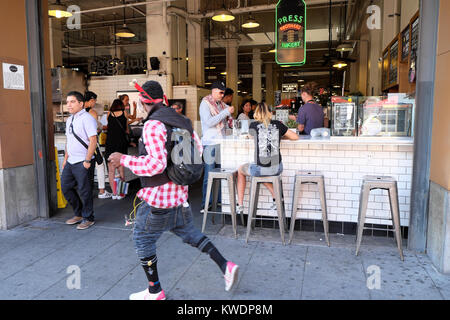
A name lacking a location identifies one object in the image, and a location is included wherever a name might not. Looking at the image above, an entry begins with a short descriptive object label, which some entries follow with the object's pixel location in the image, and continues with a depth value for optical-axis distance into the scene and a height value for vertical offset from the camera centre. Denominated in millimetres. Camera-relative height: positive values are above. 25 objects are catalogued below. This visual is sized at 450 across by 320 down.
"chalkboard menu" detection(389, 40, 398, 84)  6582 +1128
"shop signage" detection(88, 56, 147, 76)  11836 +2068
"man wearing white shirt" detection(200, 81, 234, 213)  4535 +48
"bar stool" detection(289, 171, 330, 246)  3666 -646
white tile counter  3895 -528
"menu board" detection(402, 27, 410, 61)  5762 +1316
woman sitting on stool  3771 -159
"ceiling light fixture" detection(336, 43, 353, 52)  9942 +2151
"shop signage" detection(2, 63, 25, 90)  4215 +571
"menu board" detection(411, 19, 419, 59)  5125 +1257
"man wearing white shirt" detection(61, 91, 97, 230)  4199 -318
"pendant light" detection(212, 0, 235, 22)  7766 +2366
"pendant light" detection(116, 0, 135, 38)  9375 +2444
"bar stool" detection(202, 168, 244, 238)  3885 -621
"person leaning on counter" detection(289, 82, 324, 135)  5137 +111
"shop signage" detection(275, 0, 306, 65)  5494 +1415
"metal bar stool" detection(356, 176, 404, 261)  3309 -682
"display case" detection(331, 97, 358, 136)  4043 +100
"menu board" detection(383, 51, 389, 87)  7411 +1182
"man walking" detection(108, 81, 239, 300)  2322 -504
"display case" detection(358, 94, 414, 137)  3912 +97
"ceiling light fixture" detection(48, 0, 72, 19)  7273 +2308
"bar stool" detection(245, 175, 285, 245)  3675 -705
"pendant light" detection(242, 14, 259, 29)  9062 +2550
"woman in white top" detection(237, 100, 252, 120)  7051 +346
